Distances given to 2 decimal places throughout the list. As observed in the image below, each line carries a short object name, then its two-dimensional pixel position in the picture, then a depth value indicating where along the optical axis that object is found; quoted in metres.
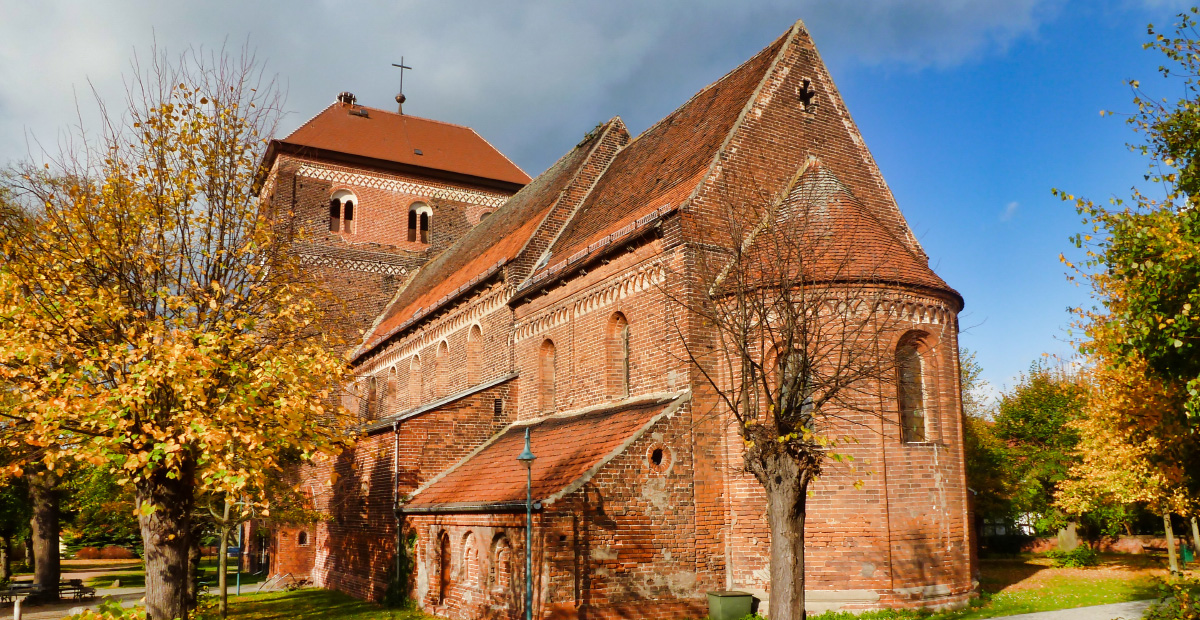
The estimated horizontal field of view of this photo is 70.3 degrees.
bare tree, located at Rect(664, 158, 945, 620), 11.24
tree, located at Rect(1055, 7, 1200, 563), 10.32
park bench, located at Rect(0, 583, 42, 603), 23.28
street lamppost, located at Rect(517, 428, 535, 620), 12.73
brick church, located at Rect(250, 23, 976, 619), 14.29
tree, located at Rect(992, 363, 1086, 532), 33.03
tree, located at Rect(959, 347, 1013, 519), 35.03
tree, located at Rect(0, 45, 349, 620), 10.45
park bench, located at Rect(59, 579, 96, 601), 25.06
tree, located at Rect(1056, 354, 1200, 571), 14.56
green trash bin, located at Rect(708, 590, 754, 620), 14.03
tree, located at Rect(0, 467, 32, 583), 30.12
